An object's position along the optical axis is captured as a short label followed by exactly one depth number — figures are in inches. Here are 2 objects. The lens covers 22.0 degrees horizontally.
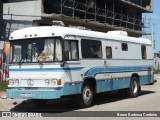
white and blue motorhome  534.3
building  1093.1
